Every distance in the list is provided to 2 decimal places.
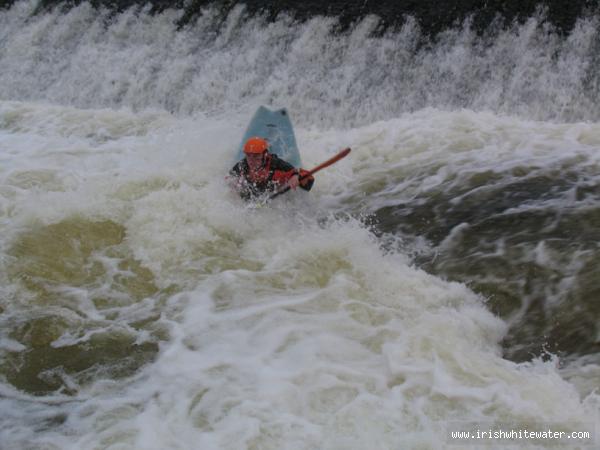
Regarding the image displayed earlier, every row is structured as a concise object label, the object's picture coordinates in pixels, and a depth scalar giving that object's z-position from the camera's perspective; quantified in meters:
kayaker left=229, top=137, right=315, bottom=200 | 11.60
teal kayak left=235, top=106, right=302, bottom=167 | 13.78
